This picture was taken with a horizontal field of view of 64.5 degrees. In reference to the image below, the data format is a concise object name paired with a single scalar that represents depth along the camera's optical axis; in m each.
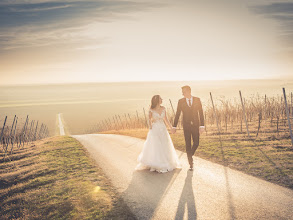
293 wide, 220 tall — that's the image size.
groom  7.53
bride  7.66
